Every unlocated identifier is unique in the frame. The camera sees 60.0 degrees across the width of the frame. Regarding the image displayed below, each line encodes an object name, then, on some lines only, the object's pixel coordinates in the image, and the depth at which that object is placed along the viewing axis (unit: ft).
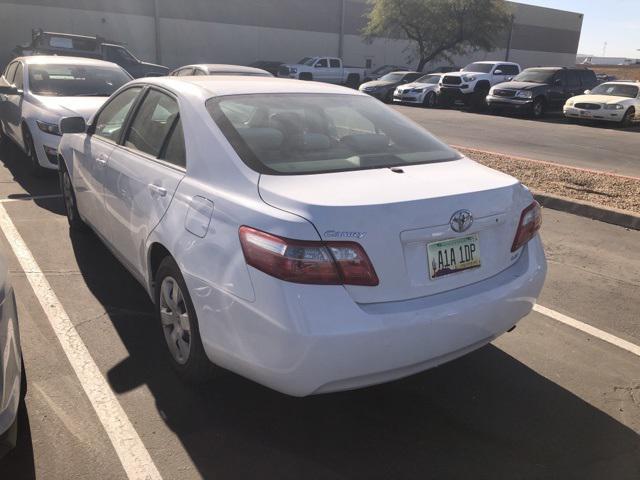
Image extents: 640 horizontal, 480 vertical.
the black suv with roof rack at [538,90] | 62.75
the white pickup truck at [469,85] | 74.23
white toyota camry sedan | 7.46
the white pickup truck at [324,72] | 104.37
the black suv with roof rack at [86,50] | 58.34
